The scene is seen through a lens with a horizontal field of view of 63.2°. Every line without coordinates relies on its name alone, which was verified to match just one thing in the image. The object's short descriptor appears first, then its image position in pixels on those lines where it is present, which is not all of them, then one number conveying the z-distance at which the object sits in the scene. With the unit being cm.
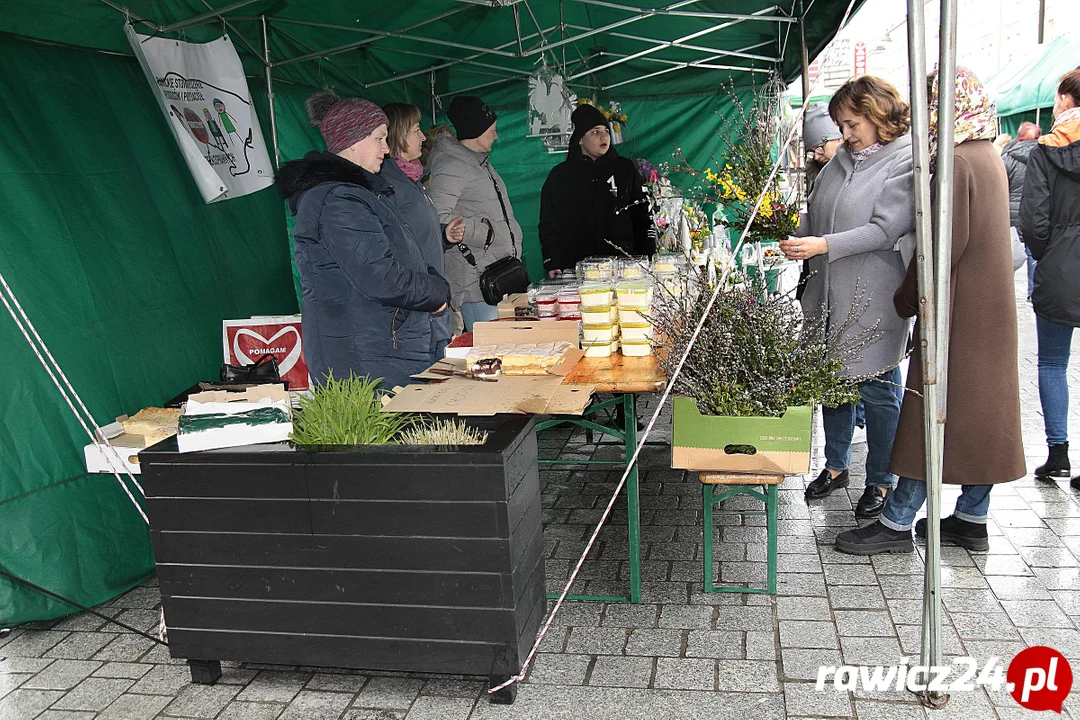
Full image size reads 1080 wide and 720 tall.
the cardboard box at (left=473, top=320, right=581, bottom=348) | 360
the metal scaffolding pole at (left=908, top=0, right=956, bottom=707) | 219
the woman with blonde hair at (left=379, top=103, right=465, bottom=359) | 396
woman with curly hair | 345
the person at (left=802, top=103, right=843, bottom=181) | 497
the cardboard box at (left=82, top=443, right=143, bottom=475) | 328
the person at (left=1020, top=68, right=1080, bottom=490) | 408
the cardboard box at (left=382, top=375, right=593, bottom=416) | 283
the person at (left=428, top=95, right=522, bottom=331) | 476
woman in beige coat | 311
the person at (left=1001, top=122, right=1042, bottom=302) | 608
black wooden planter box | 251
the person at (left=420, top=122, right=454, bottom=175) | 523
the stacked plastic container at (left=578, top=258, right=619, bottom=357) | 334
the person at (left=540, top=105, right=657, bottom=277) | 594
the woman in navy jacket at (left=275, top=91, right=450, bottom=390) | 337
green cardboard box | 289
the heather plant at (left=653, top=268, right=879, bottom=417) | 290
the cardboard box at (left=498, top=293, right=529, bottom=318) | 412
